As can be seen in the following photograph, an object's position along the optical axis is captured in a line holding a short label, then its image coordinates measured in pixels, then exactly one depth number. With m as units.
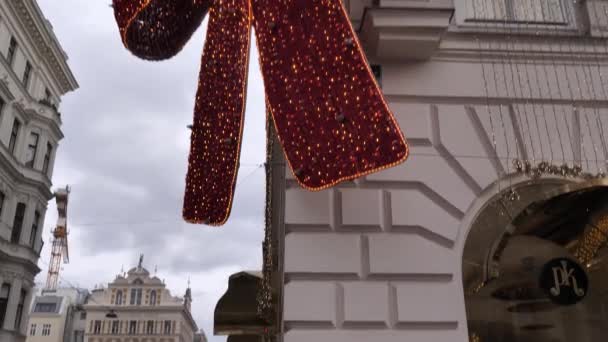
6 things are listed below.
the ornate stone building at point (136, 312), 71.19
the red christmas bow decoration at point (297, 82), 4.40
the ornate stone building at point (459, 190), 5.05
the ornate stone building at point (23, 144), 25.36
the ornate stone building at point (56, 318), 74.88
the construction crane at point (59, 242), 55.88
